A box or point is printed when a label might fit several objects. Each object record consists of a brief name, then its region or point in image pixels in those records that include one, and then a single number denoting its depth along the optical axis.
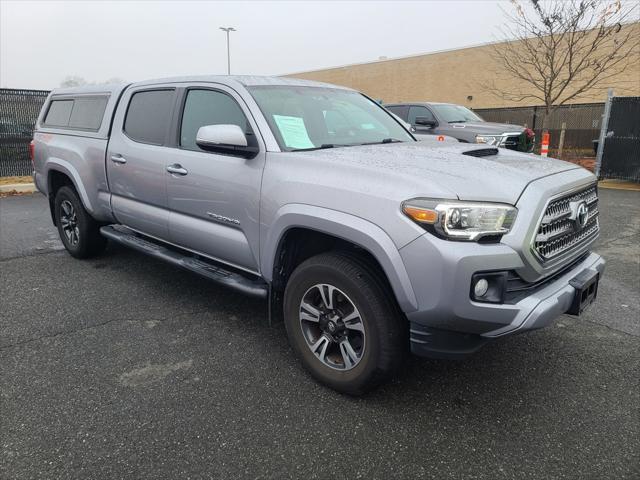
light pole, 39.62
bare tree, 15.11
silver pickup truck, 2.27
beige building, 25.25
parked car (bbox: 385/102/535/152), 10.15
